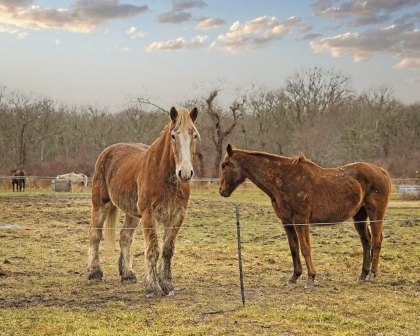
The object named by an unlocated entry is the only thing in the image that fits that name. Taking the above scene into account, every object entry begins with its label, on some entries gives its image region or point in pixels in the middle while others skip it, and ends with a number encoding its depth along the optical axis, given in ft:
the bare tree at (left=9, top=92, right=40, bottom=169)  145.59
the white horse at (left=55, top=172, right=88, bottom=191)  106.01
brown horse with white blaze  20.99
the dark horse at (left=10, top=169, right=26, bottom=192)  98.58
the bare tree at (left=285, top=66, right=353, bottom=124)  154.30
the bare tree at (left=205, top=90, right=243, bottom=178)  136.52
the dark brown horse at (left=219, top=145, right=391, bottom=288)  24.89
